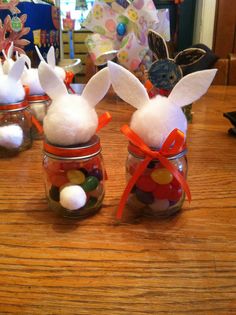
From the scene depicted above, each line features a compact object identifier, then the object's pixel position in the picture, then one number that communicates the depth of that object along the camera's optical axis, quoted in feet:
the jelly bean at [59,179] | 1.42
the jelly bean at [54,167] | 1.42
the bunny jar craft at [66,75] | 2.88
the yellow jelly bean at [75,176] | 1.39
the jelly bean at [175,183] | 1.40
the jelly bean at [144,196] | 1.41
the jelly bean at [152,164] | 1.36
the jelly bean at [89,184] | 1.41
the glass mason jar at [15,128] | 2.13
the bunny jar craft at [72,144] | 1.32
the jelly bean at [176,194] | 1.42
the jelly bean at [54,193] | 1.45
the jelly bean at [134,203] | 1.48
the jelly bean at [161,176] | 1.36
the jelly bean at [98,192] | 1.48
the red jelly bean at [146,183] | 1.38
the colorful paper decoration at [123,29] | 3.42
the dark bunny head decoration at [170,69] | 1.77
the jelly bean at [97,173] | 1.45
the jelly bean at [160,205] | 1.43
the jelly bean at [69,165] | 1.39
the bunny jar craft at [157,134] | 1.27
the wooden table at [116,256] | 1.02
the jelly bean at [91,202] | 1.47
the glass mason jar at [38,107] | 2.53
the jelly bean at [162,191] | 1.39
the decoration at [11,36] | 2.77
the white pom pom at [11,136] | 2.12
